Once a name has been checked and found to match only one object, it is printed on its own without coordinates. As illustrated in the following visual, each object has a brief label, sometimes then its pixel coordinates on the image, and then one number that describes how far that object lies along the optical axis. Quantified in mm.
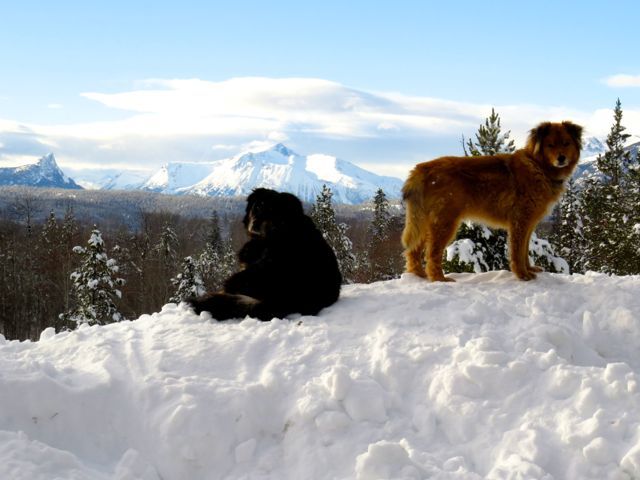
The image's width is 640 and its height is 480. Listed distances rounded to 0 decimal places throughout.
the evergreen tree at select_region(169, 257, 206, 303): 34250
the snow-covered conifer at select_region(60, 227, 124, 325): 30062
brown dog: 7378
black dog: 6141
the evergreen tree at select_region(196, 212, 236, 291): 48678
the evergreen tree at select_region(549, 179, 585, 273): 38375
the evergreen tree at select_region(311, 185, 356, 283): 35500
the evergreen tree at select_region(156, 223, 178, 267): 46906
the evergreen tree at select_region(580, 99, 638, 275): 21844
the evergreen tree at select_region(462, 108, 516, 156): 16128
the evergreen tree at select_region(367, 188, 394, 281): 38188
